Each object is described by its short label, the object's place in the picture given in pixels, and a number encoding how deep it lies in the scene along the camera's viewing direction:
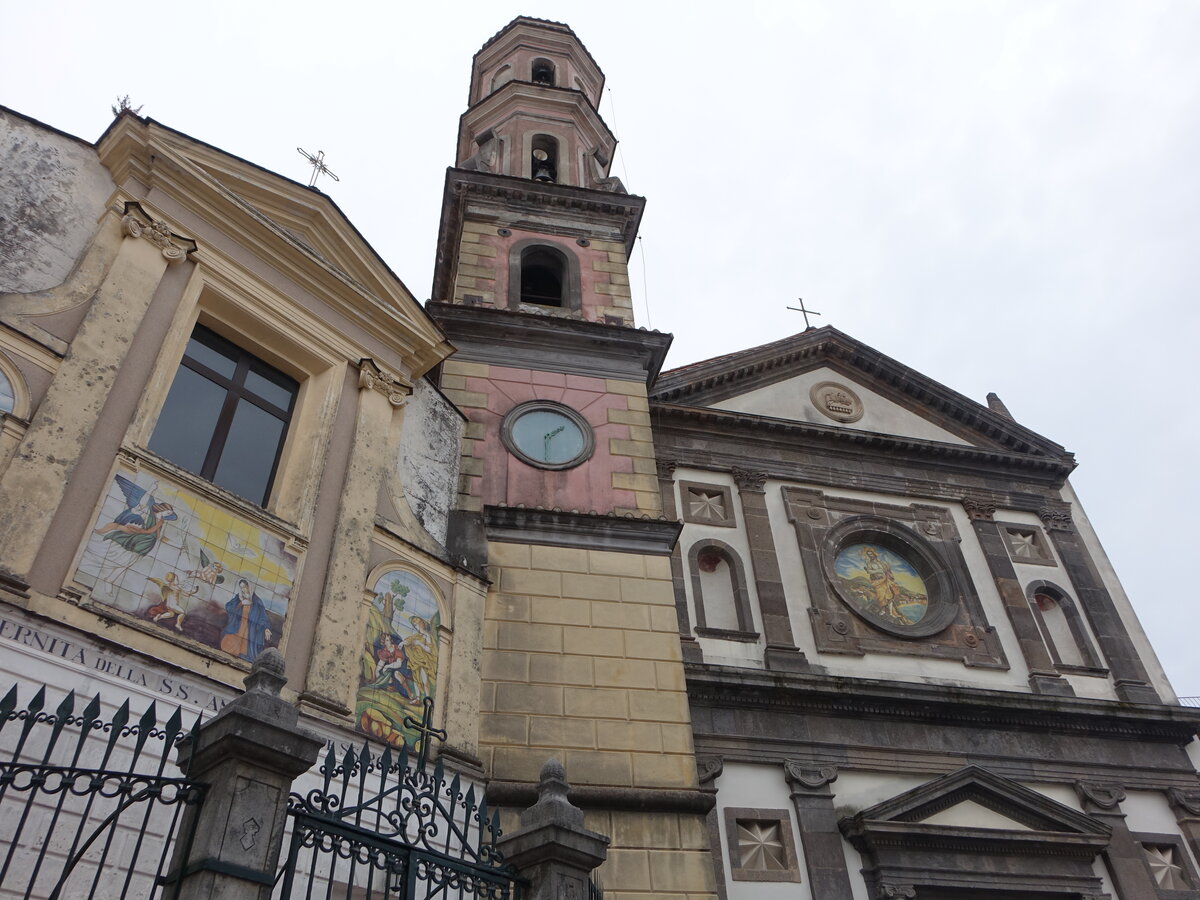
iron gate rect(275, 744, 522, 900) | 5.23
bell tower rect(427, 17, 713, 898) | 9.94
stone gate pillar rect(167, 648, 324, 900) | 4.58
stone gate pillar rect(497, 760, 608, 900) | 6.05
